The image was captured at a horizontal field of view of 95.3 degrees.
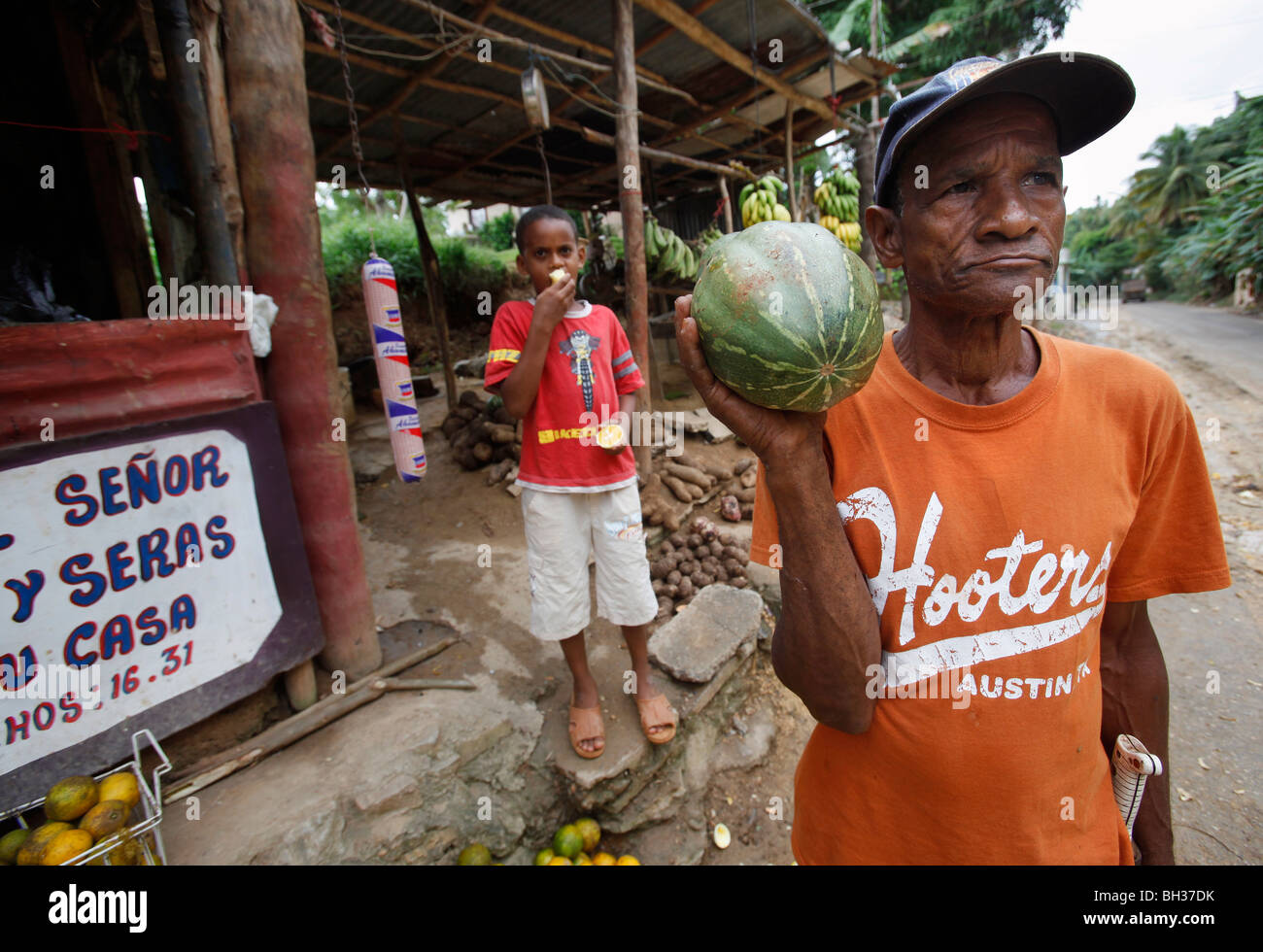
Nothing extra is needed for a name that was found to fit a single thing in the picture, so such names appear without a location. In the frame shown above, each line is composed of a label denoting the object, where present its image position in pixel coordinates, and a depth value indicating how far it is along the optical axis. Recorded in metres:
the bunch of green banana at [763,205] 6.49
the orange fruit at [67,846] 1.86
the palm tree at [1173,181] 29.94
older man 1.15
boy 2.78
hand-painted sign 2.13
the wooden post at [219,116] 2.61
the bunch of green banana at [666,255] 6.70
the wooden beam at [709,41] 4.74
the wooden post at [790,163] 7.20
